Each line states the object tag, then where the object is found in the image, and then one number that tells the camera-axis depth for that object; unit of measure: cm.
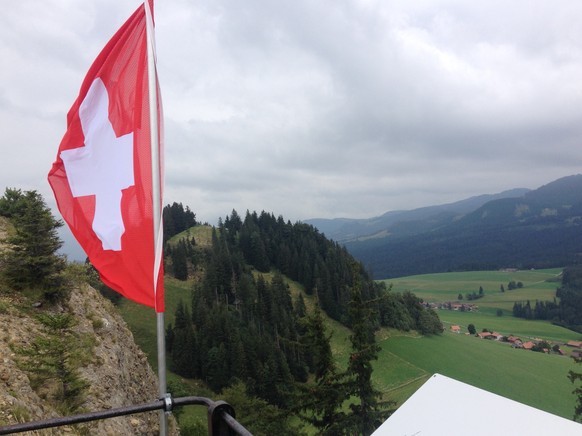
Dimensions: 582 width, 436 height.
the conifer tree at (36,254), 1220
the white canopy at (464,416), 332
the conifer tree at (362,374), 1988
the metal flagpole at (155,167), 407
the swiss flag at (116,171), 477
